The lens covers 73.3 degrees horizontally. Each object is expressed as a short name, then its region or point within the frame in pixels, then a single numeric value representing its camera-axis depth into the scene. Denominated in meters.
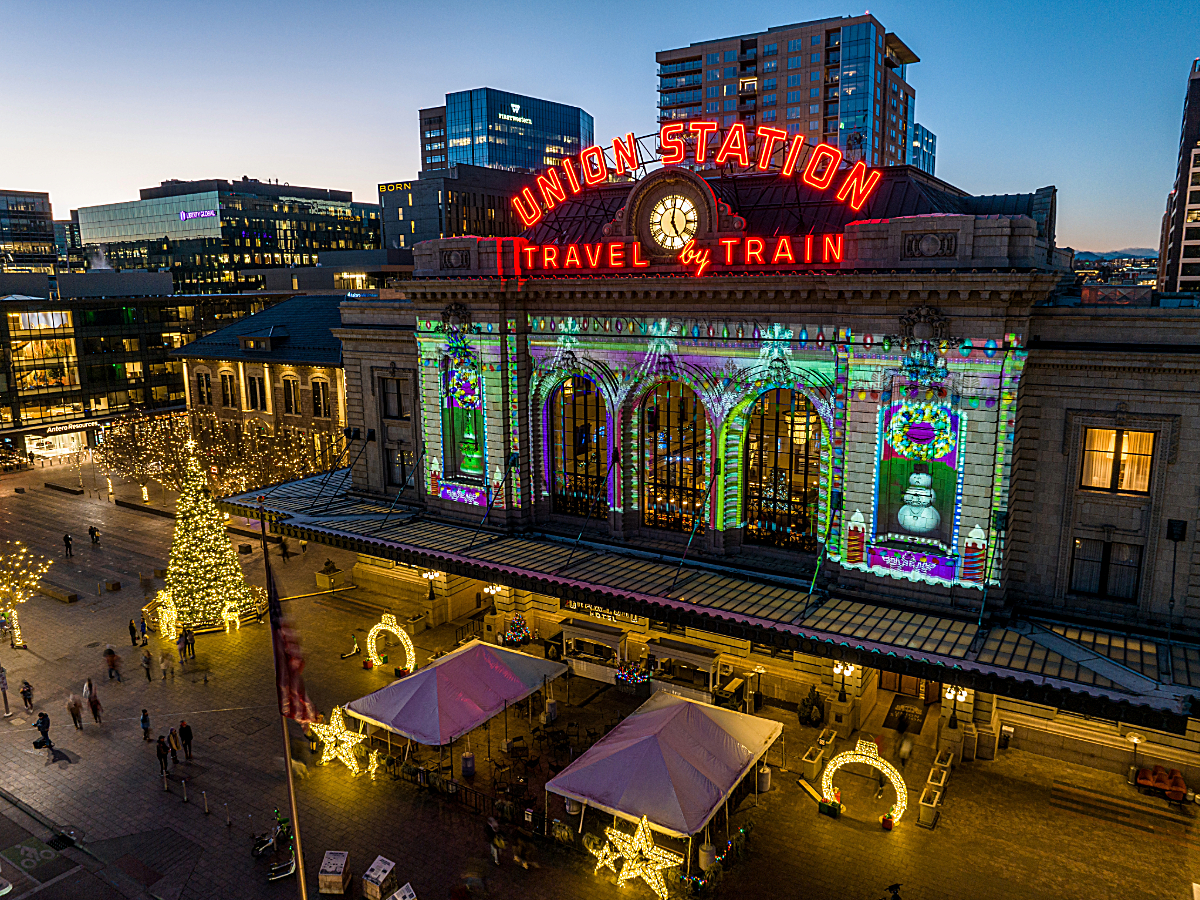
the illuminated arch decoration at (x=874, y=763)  25.11
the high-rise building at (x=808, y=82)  141.38
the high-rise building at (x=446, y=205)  161.75
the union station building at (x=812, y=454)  26.47
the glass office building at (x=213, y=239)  191.12
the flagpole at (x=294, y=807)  18.44
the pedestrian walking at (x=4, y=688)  34.93
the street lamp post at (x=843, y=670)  31.14
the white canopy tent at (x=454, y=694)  27.94
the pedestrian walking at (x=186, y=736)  30.67
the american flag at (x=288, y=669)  19.05
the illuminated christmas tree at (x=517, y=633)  38.34
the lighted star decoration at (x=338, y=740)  30.08
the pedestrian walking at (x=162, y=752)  29.19
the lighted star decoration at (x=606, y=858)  23.98
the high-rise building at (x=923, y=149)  178.00
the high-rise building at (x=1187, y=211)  129.50
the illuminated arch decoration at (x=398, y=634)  35.69
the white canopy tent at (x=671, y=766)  23.17
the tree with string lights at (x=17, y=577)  42.31
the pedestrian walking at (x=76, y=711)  32.84
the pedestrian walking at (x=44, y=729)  31.69
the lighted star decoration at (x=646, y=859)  22.75
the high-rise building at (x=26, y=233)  165.75
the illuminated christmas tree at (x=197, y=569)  42.53
